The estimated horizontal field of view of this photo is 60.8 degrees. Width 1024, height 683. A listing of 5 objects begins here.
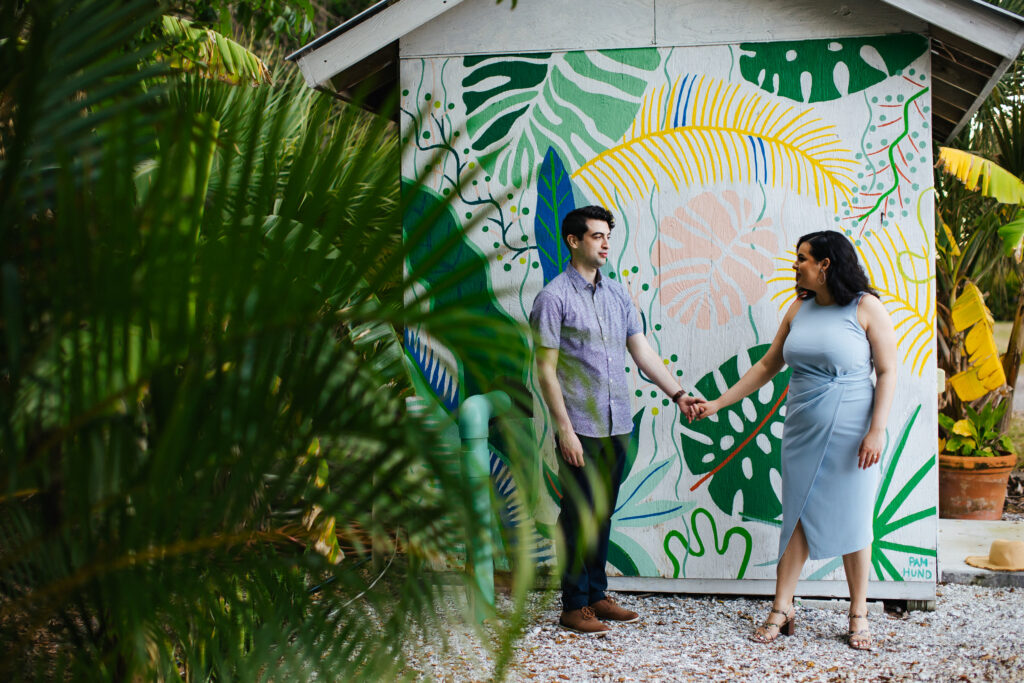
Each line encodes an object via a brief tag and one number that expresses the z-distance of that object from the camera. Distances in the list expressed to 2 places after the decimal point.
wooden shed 4.47
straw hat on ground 5.23
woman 3.96
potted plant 6.87
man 4.06
